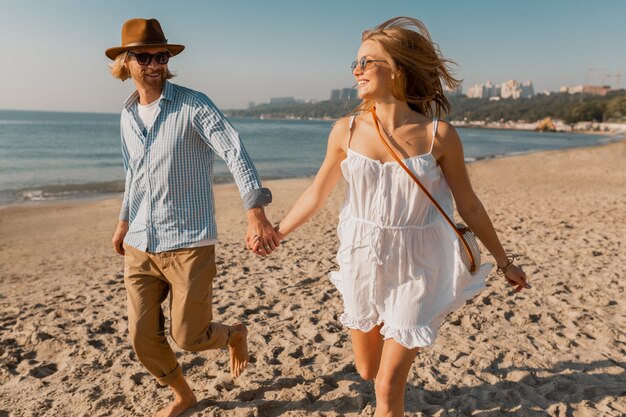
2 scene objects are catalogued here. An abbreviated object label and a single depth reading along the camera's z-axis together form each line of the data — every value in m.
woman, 2.28
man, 2.65
